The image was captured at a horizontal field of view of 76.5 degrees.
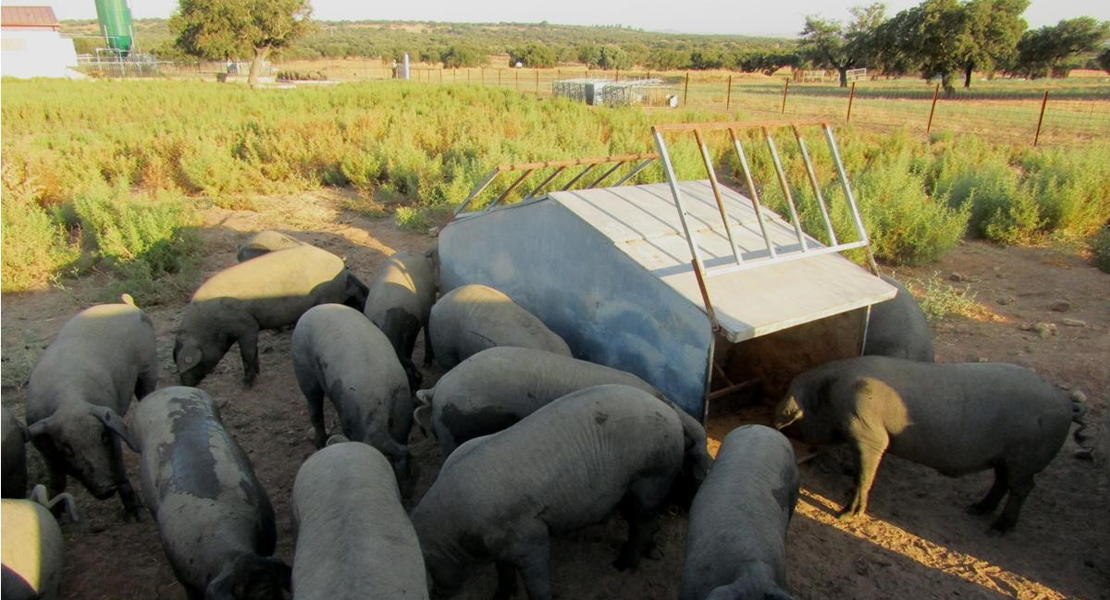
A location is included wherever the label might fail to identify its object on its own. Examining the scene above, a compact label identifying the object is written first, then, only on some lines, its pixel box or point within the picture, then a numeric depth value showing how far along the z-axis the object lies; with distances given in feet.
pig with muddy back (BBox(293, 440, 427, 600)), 9.11
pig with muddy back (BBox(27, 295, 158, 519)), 13.98
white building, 142.31
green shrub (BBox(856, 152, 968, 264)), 30.37
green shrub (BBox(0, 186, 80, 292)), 26.96
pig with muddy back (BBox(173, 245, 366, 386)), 19.58
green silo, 178.60
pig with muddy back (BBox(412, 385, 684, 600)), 11.68
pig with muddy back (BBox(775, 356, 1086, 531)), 14.03
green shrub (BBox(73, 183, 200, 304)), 26.30
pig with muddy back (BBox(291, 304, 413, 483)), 14.98
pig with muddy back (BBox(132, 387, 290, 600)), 10.55
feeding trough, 14.94
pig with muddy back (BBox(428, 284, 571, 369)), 16.90
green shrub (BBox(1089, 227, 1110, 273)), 29.55
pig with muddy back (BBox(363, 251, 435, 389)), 19.89
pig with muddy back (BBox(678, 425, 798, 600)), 10.25
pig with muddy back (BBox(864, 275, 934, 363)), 17.78
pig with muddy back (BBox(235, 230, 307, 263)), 25.62
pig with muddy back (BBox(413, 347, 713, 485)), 14.40
